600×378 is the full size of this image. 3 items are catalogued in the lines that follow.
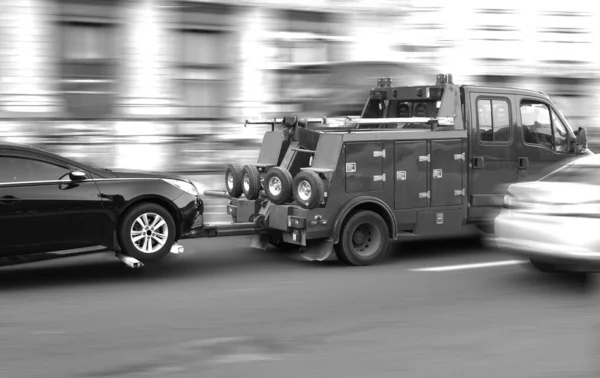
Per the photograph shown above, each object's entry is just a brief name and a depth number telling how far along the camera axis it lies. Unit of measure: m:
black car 8.59
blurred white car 8.12
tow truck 9.80
